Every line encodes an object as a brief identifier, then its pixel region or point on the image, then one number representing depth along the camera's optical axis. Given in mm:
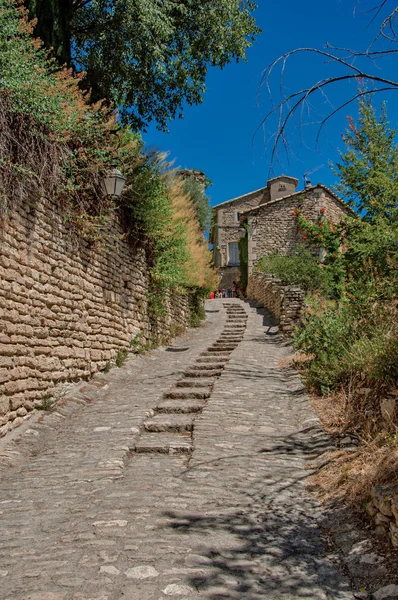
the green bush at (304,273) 15625
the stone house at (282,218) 26047
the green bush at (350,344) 5094
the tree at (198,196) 24391
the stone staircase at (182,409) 4852
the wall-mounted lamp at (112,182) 7465
